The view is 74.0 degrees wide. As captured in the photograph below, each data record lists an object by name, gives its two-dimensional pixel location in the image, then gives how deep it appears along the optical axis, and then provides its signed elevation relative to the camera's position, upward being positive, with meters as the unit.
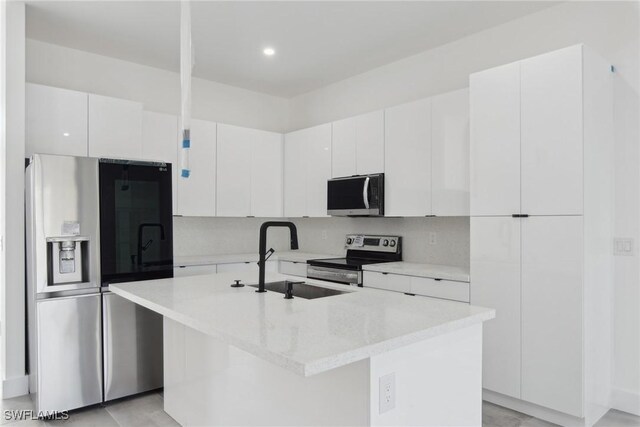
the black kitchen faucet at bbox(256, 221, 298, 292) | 2.05 -0.16
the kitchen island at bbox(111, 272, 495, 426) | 1.39 -0.55
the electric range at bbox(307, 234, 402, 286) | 3.96 -0.50
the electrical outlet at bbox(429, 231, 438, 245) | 3.95 -0.26
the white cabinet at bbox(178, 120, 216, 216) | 4.35 +0.35
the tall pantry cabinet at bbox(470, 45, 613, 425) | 2.59 -0.13
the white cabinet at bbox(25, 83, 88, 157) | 3.35 +0.74
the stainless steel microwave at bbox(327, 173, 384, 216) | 4.00 +0.14
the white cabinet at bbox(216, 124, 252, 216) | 4.62 +0.46
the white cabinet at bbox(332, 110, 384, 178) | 4.06 +0.65
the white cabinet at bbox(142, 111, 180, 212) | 4.13 +0.71
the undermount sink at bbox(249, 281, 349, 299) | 2.45 -0.48
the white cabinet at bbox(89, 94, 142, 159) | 3.65 +0.74
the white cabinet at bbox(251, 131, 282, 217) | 4.92 +0.42
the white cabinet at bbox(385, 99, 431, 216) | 3.65 +0.45
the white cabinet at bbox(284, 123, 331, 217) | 4.64 +0.45
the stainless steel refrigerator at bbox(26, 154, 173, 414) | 2.78 -0.44
